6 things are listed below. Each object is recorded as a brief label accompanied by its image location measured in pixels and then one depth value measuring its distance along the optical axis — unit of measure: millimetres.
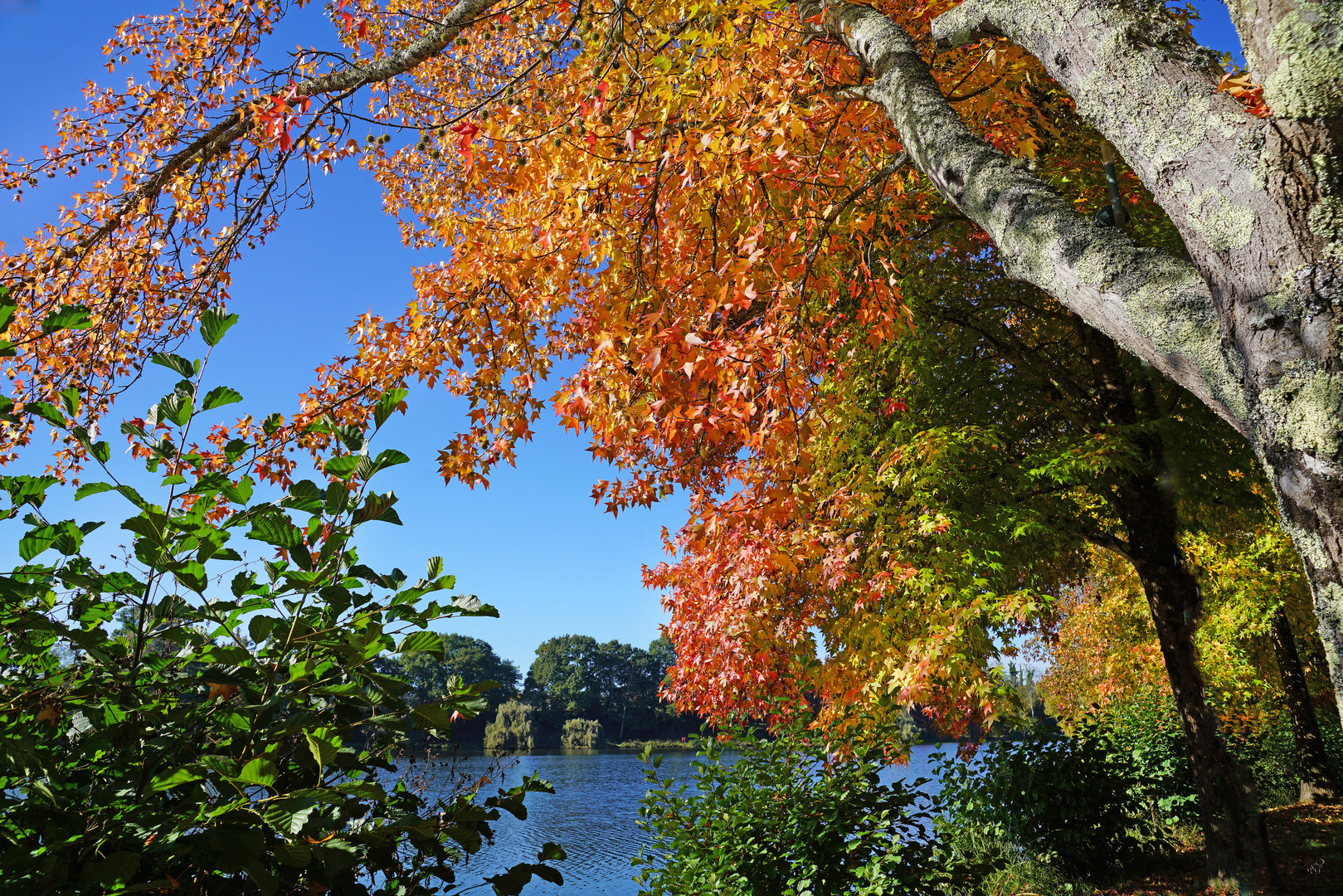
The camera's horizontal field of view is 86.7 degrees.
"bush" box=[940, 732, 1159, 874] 8062
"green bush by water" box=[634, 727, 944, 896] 4383
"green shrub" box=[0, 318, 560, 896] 1293
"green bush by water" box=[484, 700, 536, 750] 54875
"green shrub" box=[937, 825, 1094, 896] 7608
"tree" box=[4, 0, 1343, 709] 2027
